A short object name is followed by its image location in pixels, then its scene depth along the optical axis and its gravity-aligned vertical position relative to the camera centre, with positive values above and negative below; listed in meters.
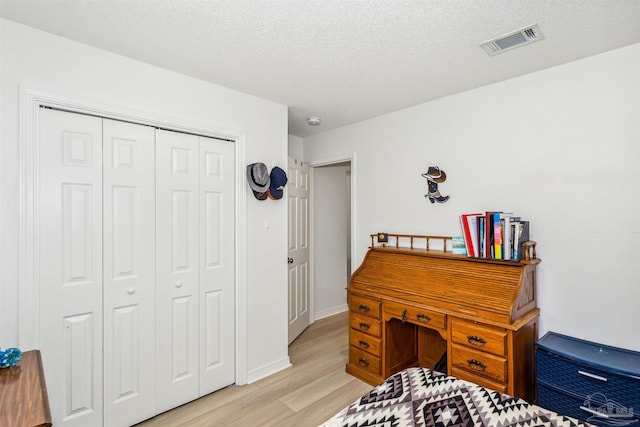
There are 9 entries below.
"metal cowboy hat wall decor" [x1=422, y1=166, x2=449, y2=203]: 2.80 +0.28
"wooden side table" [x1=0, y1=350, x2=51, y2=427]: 1.05 -0.66
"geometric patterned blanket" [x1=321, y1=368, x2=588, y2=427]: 1.26 -0.82
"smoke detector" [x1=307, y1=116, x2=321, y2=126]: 3.35 +0.98
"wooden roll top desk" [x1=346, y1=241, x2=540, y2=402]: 2.02 -0.74
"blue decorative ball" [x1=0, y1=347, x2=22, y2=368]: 1.39 -0.62
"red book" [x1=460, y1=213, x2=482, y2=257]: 2.33 -0.16
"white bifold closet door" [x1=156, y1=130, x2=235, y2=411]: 2.32 -0.39
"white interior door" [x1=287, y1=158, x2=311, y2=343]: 3.56 -0.38
